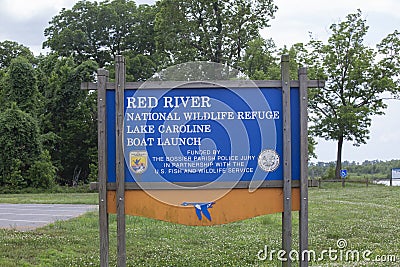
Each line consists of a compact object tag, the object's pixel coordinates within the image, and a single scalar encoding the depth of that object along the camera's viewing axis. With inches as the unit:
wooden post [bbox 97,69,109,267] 297.7
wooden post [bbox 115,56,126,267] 296.4
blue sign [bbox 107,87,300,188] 296.0
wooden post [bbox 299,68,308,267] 298.2
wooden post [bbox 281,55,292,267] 296.8
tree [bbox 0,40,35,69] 2036.2
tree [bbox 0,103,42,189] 1389.0
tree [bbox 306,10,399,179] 1882.4
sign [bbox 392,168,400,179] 1779.0
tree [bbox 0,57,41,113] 1483.8
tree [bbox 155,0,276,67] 1702.8
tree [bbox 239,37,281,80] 1669.5
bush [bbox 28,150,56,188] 1402.6
